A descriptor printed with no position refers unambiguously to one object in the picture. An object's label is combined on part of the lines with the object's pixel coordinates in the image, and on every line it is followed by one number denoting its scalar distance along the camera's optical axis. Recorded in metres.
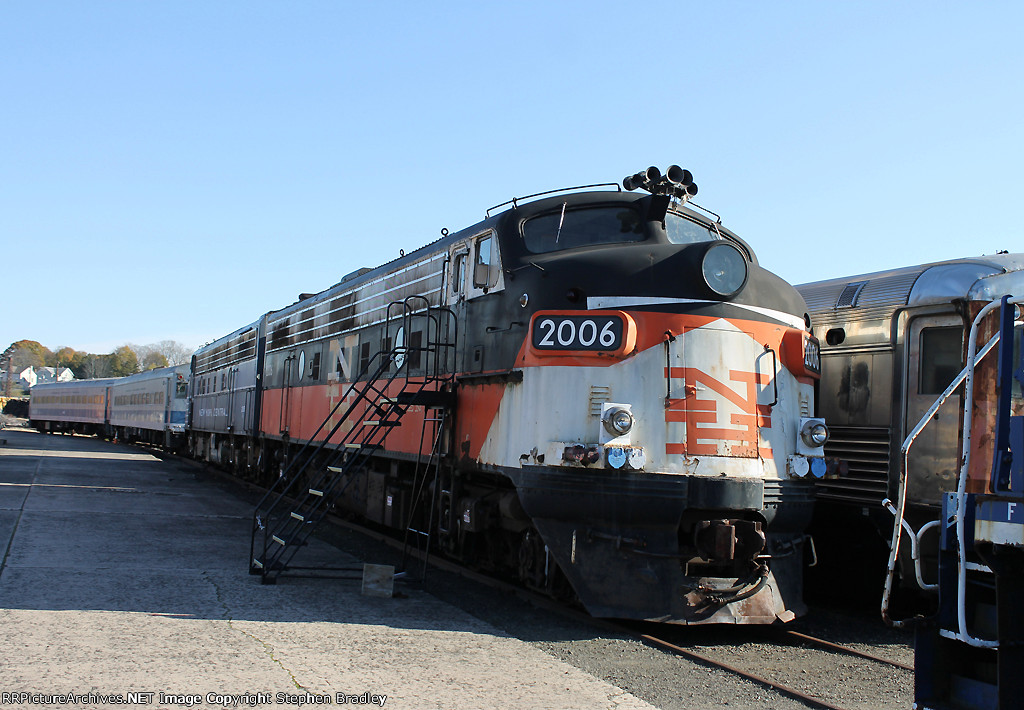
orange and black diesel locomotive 6.95
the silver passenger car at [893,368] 7.81
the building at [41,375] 120.98
